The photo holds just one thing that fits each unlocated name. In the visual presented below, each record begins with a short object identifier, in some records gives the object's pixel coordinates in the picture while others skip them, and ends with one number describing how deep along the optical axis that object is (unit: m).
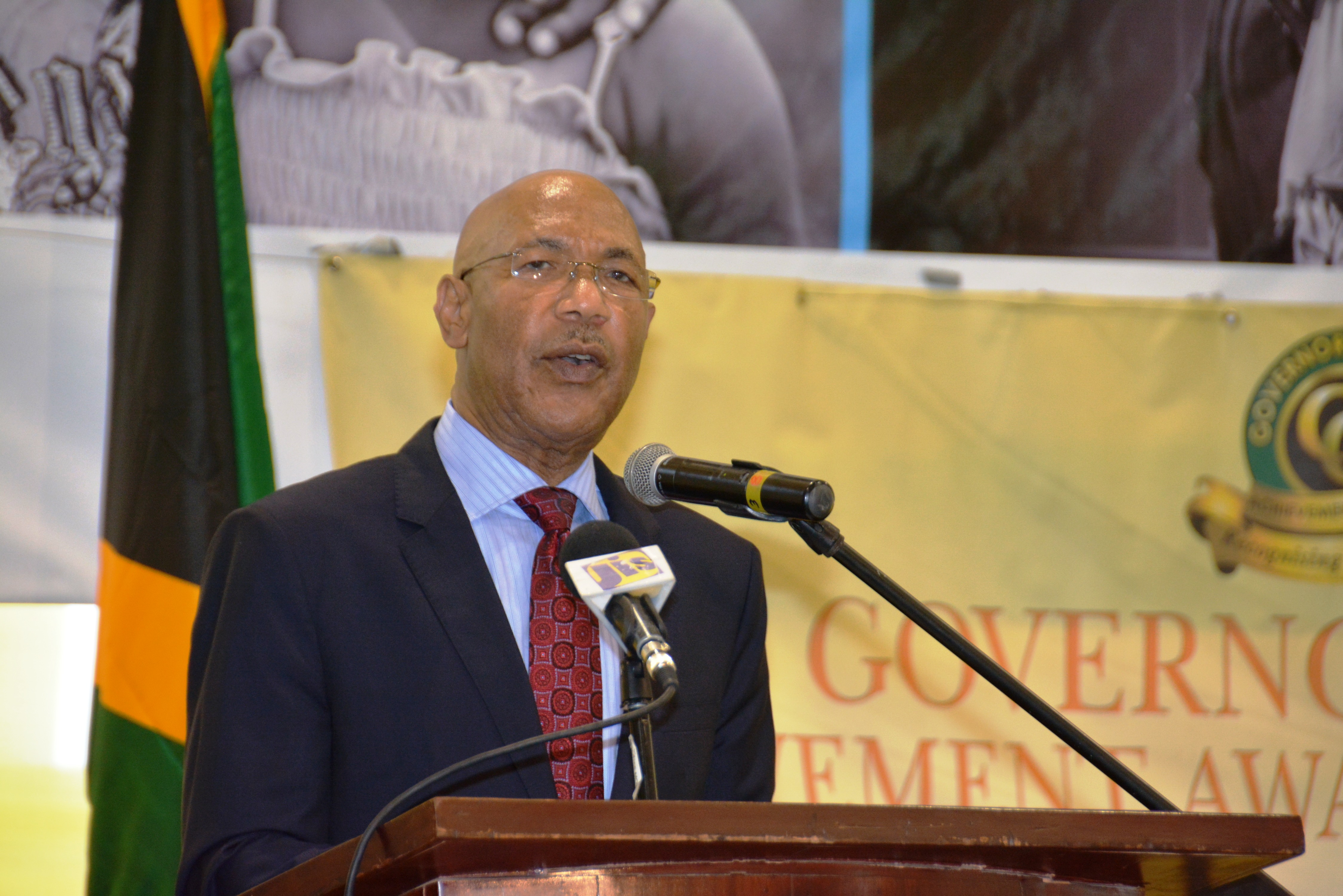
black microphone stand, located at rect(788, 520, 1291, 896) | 4.48
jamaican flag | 5.09
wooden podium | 4.16
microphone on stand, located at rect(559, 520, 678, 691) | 4.37
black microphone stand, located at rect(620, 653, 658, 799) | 4.38
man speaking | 4.59
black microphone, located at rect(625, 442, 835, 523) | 4.47
